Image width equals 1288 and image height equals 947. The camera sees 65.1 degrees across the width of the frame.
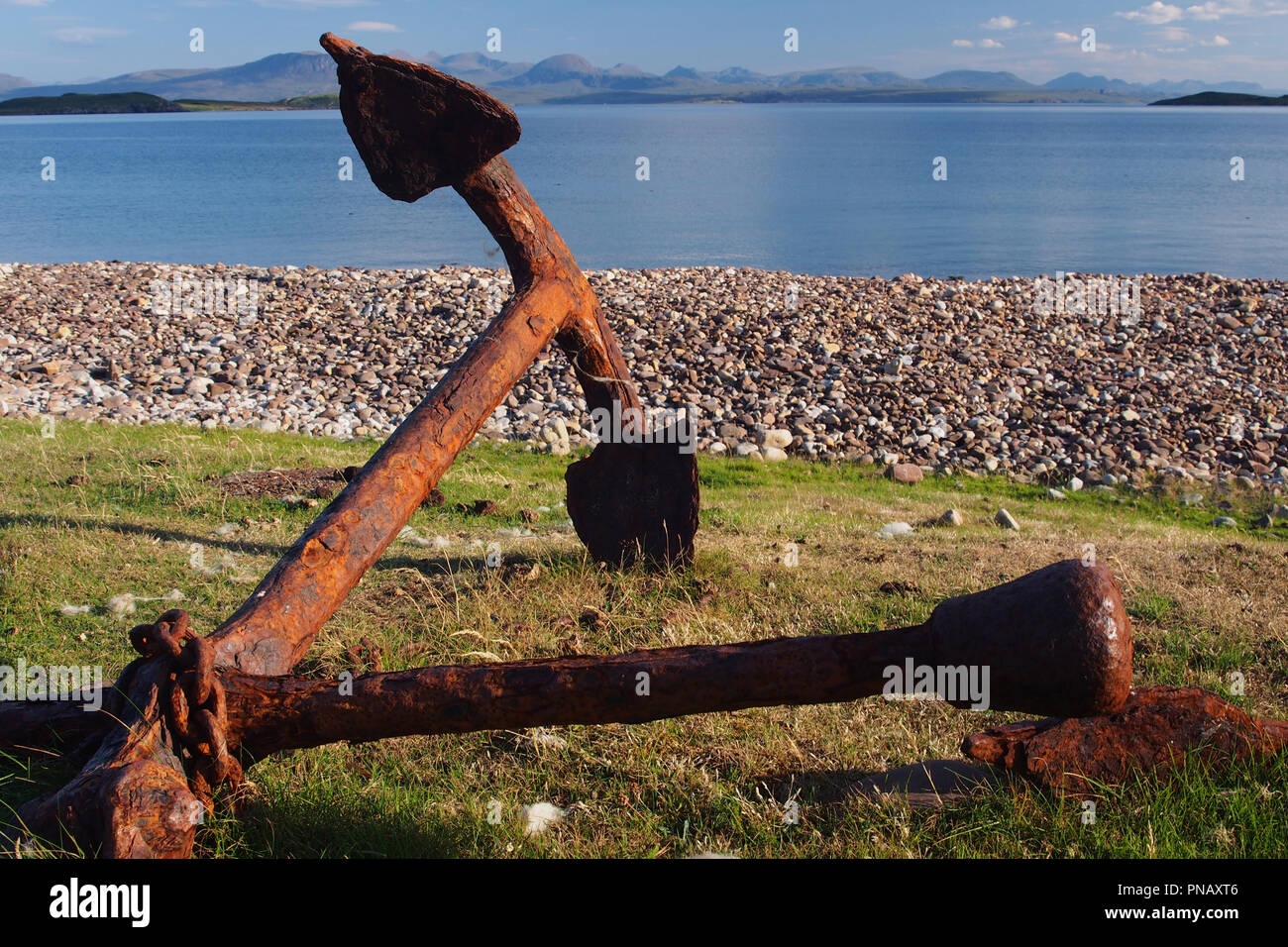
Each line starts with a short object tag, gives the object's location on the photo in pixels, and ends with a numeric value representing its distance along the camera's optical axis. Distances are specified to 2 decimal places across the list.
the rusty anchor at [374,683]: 2.11
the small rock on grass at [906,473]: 8.45
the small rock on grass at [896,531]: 6.00
